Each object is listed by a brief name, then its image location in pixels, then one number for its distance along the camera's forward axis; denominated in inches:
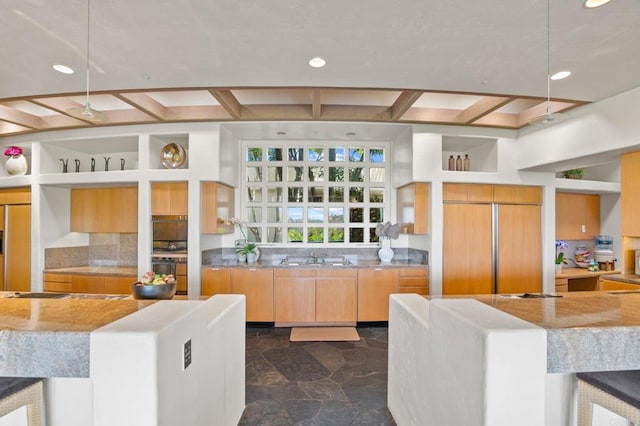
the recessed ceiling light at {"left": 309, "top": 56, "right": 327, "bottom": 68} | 99.7
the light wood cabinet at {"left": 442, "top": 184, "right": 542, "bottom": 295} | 166.4
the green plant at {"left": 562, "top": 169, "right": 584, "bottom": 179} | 197.2
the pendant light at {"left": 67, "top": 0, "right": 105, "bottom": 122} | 88.7
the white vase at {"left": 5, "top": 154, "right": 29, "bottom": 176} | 183.9
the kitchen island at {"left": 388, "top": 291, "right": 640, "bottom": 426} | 40.6
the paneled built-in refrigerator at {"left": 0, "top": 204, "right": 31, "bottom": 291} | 181.6
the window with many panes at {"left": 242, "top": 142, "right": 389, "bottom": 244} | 194.4
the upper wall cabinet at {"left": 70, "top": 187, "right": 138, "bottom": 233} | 180.2
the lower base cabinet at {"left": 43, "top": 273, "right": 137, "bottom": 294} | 170.1
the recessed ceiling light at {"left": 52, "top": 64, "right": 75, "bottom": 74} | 103.4
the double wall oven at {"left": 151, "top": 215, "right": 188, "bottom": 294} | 164.7
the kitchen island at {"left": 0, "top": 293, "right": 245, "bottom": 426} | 39.4
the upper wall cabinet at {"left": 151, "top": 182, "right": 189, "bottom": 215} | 163.2
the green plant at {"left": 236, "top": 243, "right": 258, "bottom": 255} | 180.2
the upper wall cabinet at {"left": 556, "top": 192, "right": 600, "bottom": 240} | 204.4
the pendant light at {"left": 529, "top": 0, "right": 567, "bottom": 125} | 90.8
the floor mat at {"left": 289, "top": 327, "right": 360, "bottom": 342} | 149.8
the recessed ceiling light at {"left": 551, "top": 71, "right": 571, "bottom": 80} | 106.3
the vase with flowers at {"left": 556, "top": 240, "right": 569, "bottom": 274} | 187.6
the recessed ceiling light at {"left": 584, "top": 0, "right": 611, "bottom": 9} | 72.0
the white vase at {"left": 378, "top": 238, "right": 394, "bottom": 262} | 183.7
